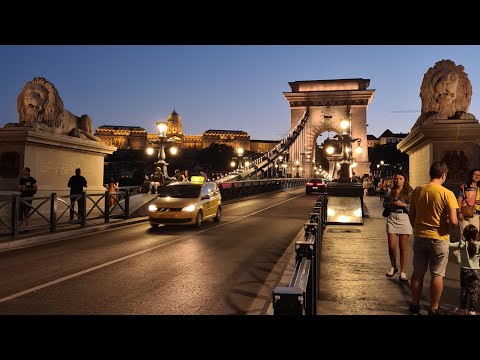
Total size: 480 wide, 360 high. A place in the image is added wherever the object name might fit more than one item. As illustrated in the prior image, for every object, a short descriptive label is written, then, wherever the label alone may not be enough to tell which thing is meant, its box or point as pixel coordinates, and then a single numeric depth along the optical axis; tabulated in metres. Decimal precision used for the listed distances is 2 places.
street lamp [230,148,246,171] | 43.74
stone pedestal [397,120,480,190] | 9.91
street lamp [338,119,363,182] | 21.22
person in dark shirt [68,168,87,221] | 14.09
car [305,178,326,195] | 36.94
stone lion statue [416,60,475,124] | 10.62
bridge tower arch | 88.94
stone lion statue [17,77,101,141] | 15.60
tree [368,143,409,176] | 155.38
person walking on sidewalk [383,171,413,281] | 6.94
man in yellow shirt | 4.84
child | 4.96
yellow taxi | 13.55
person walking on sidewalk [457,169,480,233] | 6.23
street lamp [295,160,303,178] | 84.25
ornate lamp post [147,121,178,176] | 21.16
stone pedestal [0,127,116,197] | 14.42
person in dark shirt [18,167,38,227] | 12.10
